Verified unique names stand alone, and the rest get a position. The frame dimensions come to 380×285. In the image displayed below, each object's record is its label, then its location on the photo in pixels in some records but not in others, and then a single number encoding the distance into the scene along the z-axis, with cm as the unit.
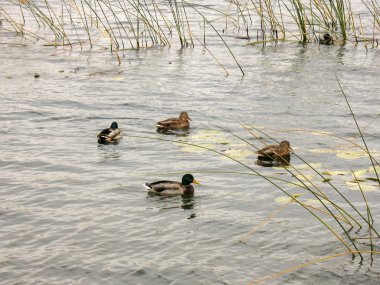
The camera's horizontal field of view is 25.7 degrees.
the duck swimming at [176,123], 1300
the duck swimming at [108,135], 1232
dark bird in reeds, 2019
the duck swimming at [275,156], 1138
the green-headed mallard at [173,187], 1023
